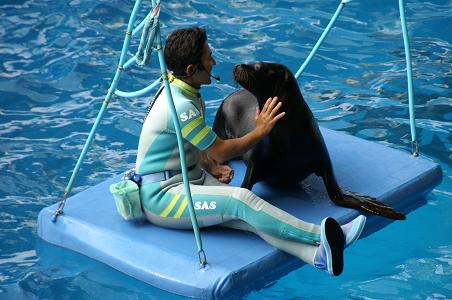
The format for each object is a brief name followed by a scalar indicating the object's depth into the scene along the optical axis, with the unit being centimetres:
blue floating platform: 857
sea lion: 934
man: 871
